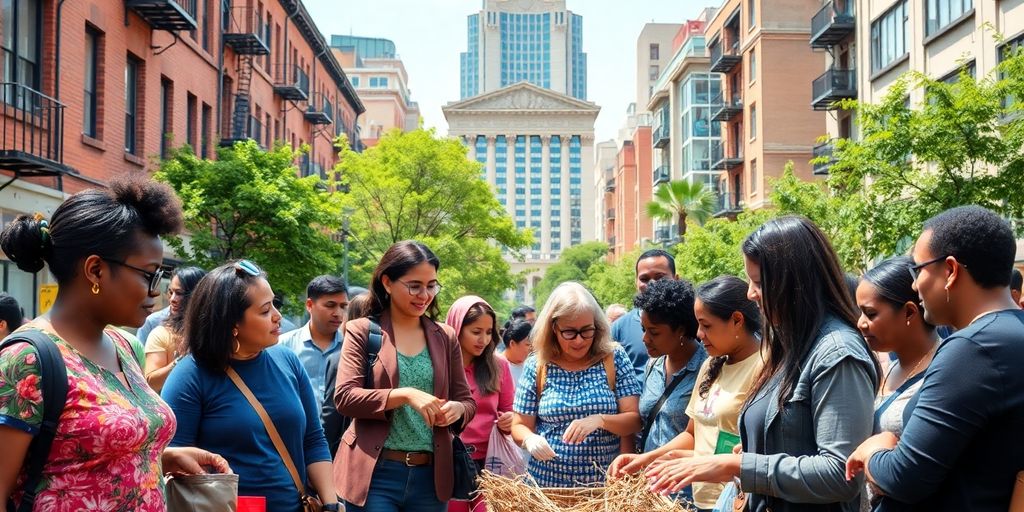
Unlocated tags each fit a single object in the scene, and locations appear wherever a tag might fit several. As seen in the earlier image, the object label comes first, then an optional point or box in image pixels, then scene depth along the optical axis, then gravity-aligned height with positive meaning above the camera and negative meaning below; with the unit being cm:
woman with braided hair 495 -40
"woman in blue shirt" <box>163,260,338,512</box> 456 -48
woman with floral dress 297 -24
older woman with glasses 589 -66
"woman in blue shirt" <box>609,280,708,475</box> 600 -36
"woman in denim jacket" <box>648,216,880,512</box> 359 -38
